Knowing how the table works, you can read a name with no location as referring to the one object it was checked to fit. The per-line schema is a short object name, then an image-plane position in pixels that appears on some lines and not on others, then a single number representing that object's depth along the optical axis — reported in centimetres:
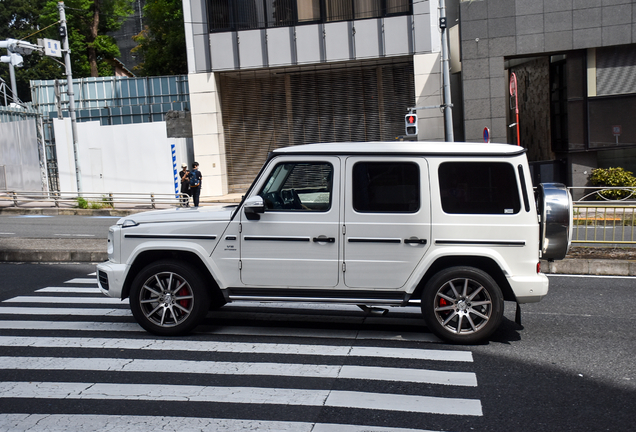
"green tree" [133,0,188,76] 4797
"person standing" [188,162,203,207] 2297
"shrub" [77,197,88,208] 2656
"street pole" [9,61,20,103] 4644
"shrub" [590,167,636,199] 2298
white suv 655
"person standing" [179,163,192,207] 2325
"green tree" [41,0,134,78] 4903
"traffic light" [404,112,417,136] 2278
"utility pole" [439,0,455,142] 2325
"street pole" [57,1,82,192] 2673
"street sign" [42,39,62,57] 2536
